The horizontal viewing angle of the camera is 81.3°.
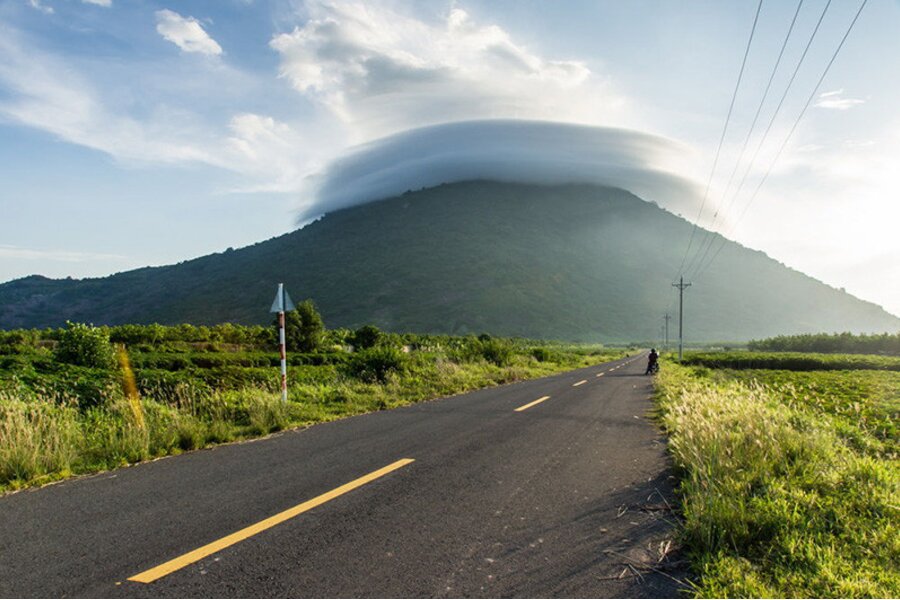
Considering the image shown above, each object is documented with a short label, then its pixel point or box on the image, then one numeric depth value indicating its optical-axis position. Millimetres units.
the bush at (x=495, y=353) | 30388
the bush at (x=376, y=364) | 18641
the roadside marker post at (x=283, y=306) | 11938
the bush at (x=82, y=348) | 22703
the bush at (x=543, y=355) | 44478
